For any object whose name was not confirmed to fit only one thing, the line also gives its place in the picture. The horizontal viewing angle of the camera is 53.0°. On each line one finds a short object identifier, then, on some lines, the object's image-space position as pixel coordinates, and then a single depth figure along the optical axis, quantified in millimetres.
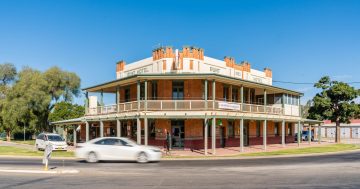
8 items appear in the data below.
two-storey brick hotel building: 30000
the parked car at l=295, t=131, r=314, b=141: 59206
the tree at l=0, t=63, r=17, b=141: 70000
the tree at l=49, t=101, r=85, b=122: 53969
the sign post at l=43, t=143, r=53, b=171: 16091
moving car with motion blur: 20672
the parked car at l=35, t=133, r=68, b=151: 32188
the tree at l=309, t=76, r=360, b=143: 49091
